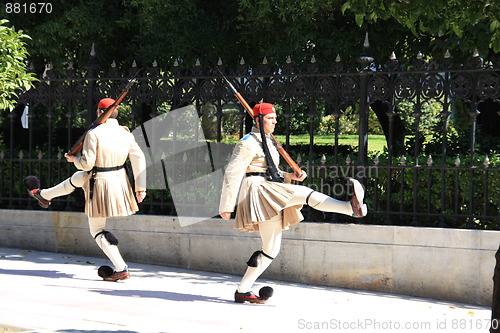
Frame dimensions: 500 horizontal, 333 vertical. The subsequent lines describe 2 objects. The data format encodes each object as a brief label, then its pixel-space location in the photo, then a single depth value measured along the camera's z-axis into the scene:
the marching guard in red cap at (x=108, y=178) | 14.63
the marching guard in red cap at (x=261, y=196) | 12.77
